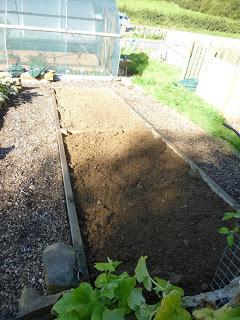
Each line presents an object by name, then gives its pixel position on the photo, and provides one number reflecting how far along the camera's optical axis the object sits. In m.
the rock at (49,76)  7.44
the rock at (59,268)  1.91
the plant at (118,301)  0.98
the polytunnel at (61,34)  7.64
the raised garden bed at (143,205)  2.30
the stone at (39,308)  1.70
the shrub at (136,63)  9.33
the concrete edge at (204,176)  3.10
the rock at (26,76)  7.30
